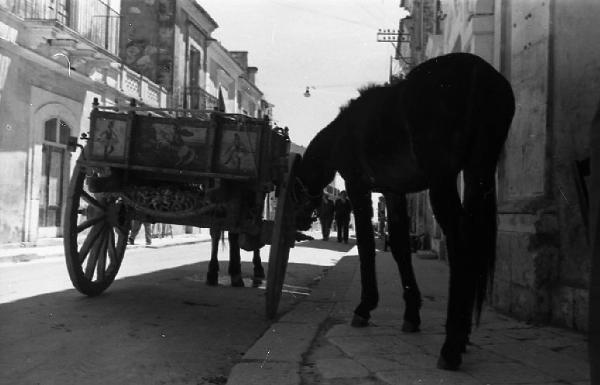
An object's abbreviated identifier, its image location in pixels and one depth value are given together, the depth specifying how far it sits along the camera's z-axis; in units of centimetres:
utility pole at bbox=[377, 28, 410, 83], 2902
